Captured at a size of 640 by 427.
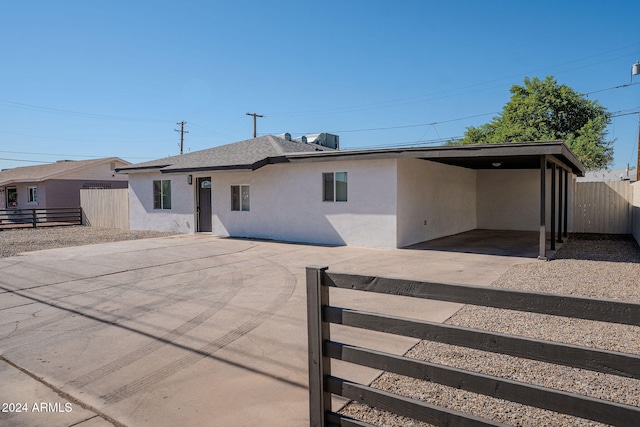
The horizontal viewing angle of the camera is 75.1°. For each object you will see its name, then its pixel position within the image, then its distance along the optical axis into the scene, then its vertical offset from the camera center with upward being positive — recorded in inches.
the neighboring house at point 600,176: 1131.2 +52.0
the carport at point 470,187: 411.2 +11.7
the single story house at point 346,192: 478.6 +6.2
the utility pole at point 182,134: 1659.7 +253.3
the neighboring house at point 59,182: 1077.1 +44.4
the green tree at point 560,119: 1131.9 +209.6
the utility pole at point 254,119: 1413.3 +264.3
